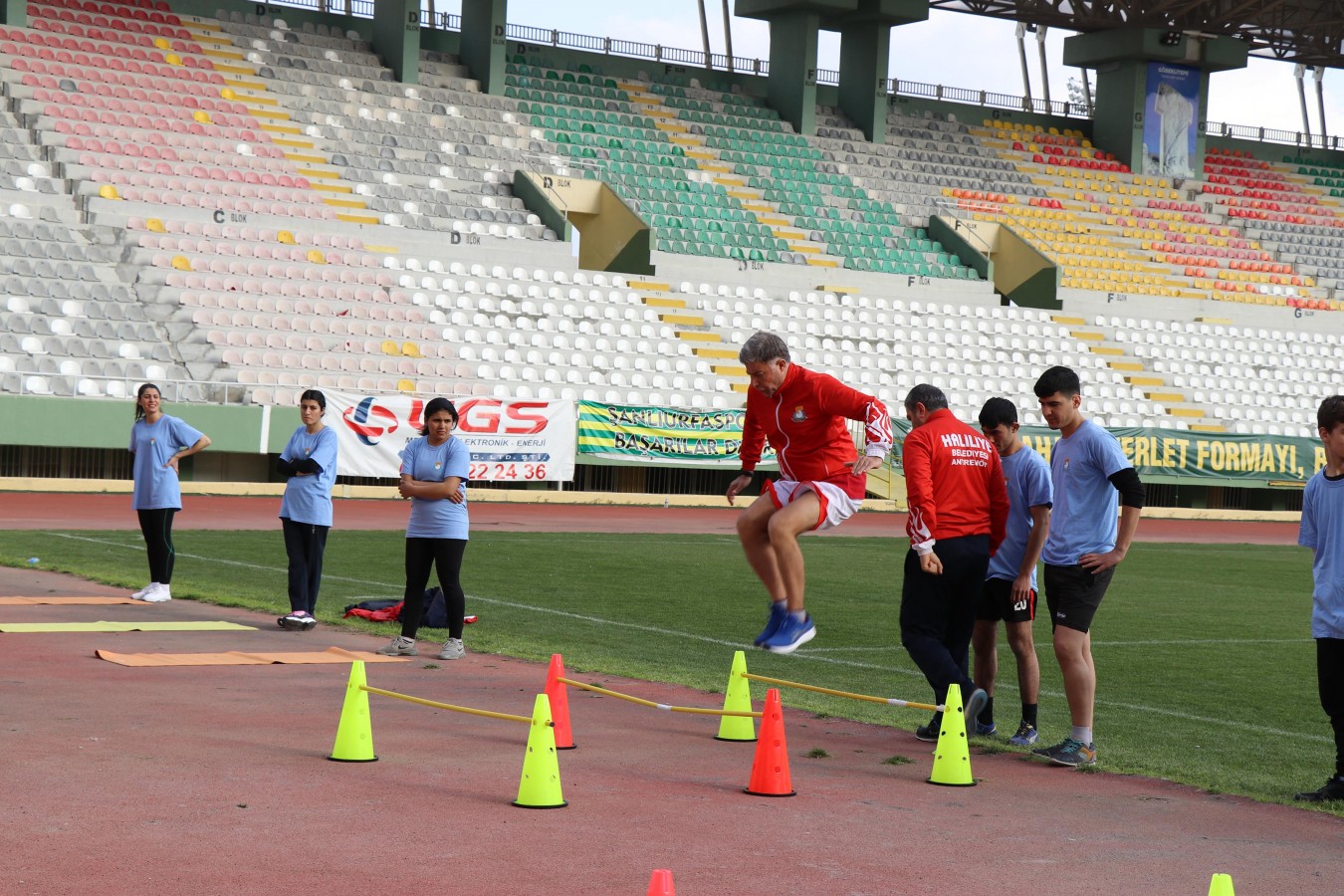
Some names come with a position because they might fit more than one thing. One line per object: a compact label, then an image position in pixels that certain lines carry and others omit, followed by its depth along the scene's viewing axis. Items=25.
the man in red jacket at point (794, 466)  9.41
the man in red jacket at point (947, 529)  8.46
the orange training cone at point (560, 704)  8.21
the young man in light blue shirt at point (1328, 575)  7.39
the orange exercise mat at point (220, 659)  10.46
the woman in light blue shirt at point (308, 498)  12.57
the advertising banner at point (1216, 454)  35.91
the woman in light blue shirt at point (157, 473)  13.91
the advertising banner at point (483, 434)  28.84
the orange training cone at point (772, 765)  7.18
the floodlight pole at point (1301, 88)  64.94
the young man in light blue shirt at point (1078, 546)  8.10
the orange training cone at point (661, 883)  4.51
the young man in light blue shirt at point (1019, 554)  8.62
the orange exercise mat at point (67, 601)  13.40
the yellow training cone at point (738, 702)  8.67
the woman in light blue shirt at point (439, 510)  11.31
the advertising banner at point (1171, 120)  52.53
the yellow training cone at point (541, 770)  6.73
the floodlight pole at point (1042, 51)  62.09
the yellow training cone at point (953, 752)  7.56
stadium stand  31.25
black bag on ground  12.93
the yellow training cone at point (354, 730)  7.57
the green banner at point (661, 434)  31.02
